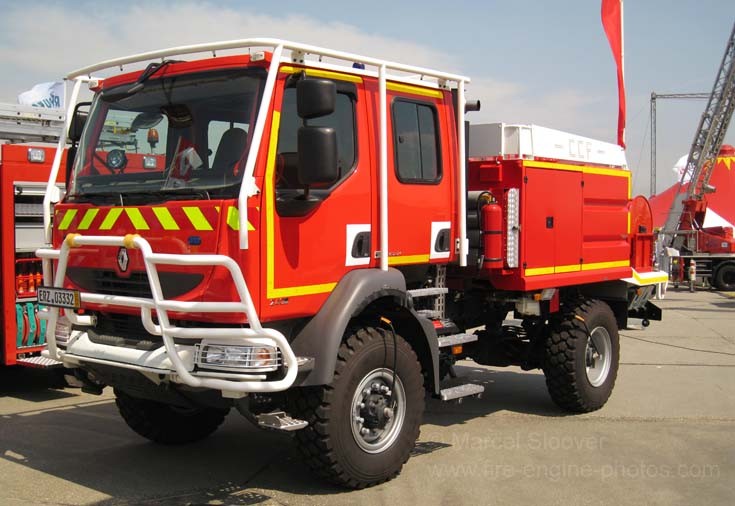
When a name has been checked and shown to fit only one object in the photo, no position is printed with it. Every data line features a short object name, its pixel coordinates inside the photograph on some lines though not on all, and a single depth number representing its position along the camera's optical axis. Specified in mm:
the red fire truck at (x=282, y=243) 4320
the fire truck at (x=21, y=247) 7285
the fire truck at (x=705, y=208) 24141
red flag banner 8891
